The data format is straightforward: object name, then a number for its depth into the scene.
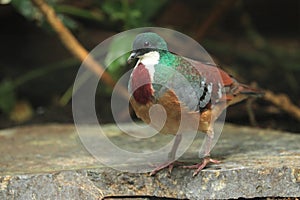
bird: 5.68
